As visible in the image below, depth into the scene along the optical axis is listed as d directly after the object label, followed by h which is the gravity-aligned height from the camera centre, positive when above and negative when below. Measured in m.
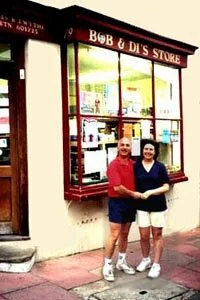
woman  5.54 -0.76
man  5.34 -0.74
